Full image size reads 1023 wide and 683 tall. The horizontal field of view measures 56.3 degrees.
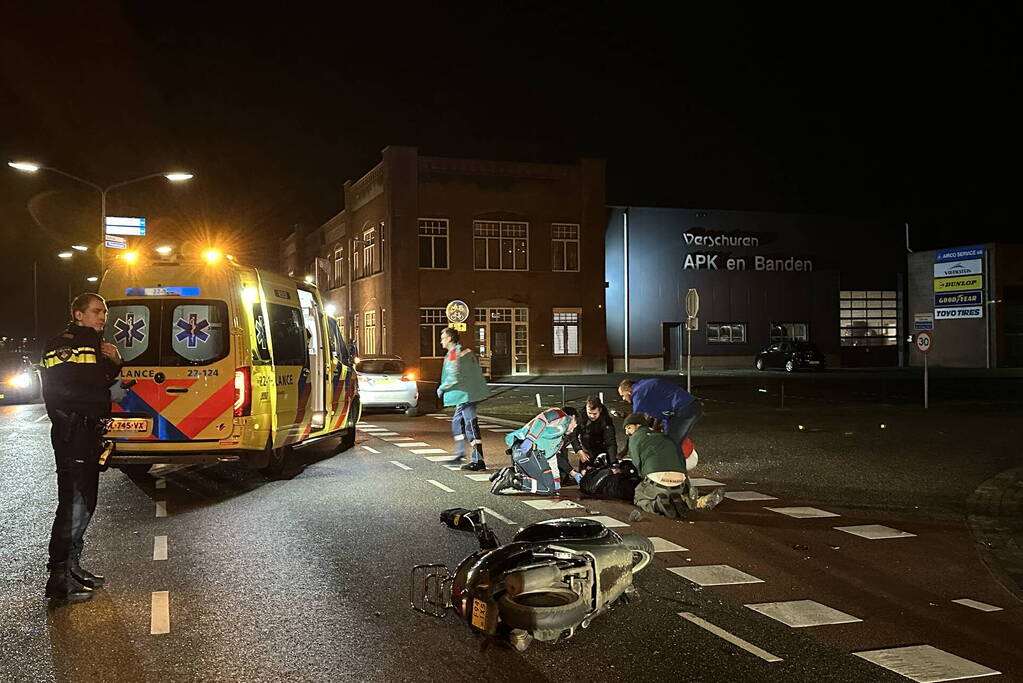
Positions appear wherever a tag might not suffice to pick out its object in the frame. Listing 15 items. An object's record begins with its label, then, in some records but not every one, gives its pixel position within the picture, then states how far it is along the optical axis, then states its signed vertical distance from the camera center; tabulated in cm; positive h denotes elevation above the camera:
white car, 2267 -95
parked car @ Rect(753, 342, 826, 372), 4672 -86
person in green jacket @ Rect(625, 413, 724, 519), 972 -138
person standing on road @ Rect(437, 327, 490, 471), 1345 -62
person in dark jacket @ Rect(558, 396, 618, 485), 1117 -110
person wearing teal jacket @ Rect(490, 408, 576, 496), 1105 -131
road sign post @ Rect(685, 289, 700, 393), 2158 +78
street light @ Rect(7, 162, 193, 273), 2697 +491
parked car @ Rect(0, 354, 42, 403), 2777 -90
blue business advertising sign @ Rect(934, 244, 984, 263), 5353 +474
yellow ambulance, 1080 -20
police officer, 646 -61
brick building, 4397 +401
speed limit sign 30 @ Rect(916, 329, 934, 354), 2347 -7
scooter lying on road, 534 -137
